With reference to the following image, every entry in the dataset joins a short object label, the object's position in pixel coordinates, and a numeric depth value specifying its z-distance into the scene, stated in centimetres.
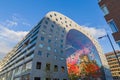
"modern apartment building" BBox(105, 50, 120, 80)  6120
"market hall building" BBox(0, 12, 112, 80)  2600
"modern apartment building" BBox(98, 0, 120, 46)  1023
